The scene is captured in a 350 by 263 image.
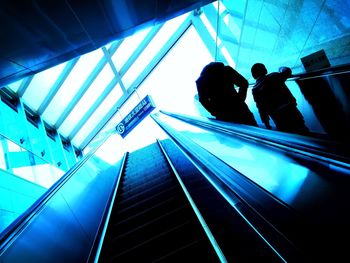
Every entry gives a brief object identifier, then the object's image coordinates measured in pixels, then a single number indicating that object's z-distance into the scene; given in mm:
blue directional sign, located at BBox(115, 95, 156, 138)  13188
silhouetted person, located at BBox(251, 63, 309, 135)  4203
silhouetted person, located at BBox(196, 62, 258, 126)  4387
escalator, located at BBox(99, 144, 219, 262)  2451
